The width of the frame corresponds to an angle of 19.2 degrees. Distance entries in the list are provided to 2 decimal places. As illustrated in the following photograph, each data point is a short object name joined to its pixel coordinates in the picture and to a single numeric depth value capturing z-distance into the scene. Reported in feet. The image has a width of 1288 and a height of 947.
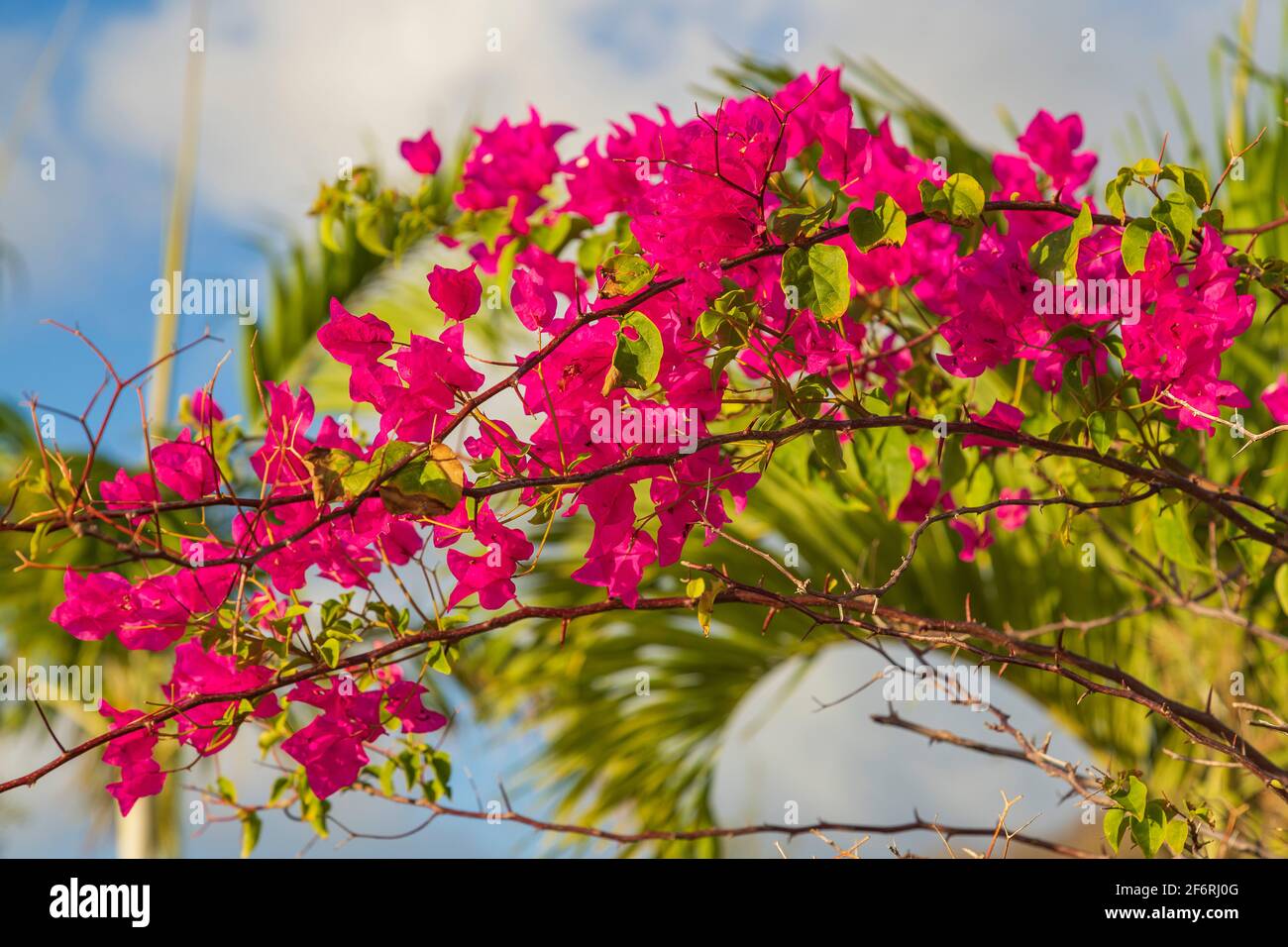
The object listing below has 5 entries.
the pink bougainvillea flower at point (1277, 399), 8.21
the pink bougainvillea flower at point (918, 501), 8.38
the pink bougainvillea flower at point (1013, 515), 8.67
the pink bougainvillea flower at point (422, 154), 8.90
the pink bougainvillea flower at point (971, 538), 8.65
